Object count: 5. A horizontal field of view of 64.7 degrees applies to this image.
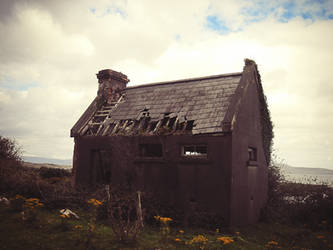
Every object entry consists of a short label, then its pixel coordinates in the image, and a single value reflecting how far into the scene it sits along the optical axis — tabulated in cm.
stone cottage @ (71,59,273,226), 1184
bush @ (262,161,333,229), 1465
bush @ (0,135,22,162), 1847
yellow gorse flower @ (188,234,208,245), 831
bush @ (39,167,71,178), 2158
